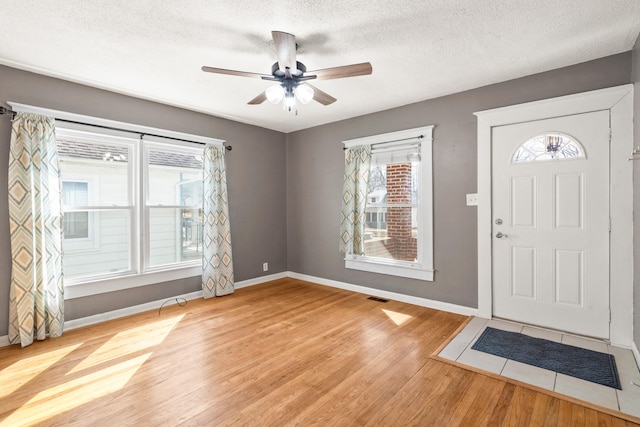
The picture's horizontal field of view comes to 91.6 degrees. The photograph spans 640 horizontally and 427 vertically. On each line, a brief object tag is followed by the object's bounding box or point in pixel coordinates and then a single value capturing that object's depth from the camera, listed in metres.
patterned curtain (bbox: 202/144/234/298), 4.25
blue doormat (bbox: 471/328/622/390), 2.30
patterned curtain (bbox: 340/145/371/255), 4.43
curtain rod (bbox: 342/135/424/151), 3.92
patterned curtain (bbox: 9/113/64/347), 2.85
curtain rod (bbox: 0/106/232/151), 2.85
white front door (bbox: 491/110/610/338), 2.84
